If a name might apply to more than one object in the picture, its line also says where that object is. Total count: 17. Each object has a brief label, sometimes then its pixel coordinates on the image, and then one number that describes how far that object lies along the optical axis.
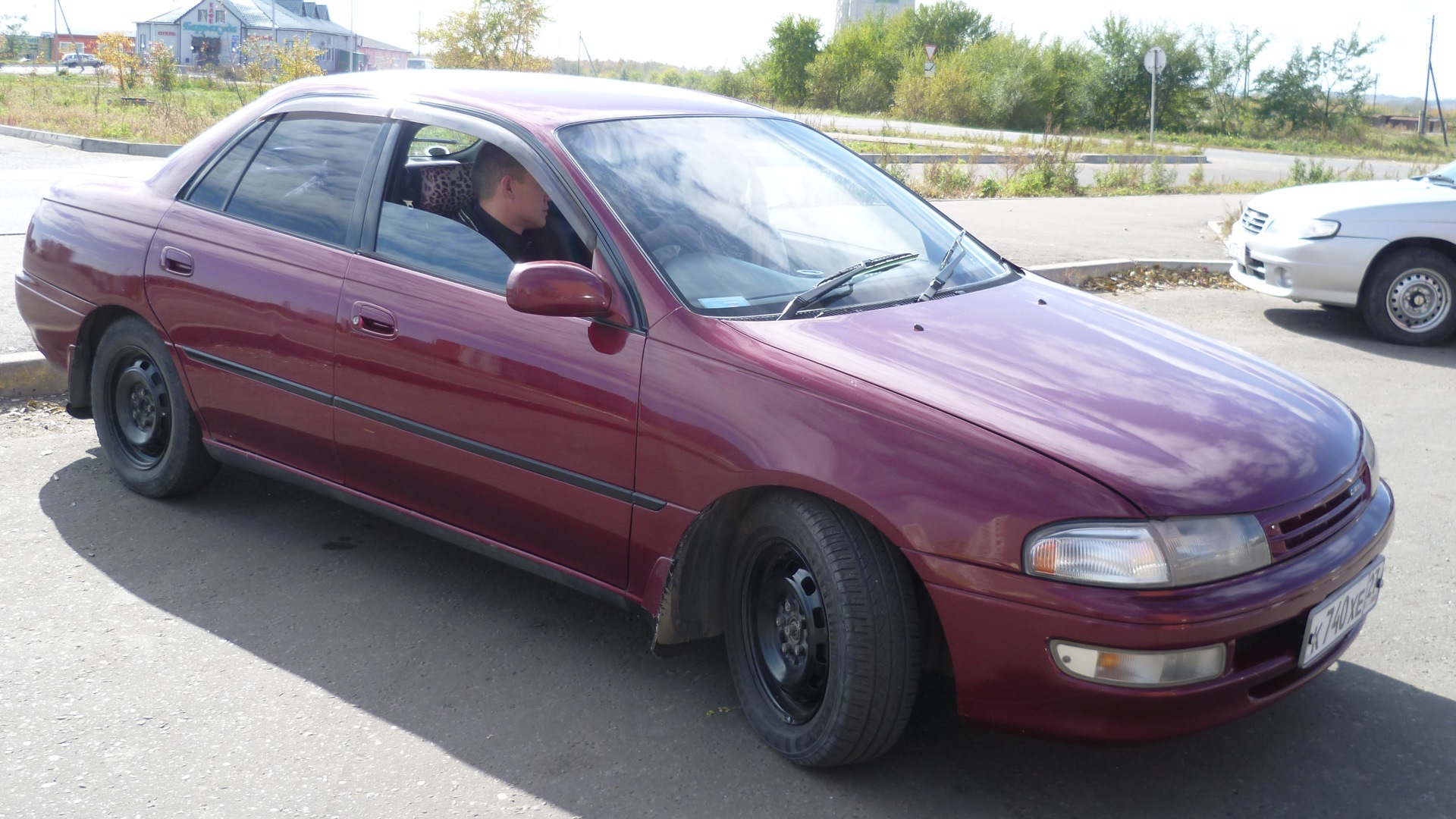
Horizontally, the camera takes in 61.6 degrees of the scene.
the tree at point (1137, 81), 47.81
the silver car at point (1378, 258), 8.18
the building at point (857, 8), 124.05
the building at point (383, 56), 92.69
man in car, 3.36
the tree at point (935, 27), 65.19
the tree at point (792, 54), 69.12
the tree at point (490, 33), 39.56
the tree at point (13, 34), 91.25
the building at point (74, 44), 86.53
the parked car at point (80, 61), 75.75
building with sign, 86.62
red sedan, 2.53
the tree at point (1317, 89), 47.19
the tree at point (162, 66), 32.66
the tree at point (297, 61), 25.95
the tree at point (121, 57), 34.25
